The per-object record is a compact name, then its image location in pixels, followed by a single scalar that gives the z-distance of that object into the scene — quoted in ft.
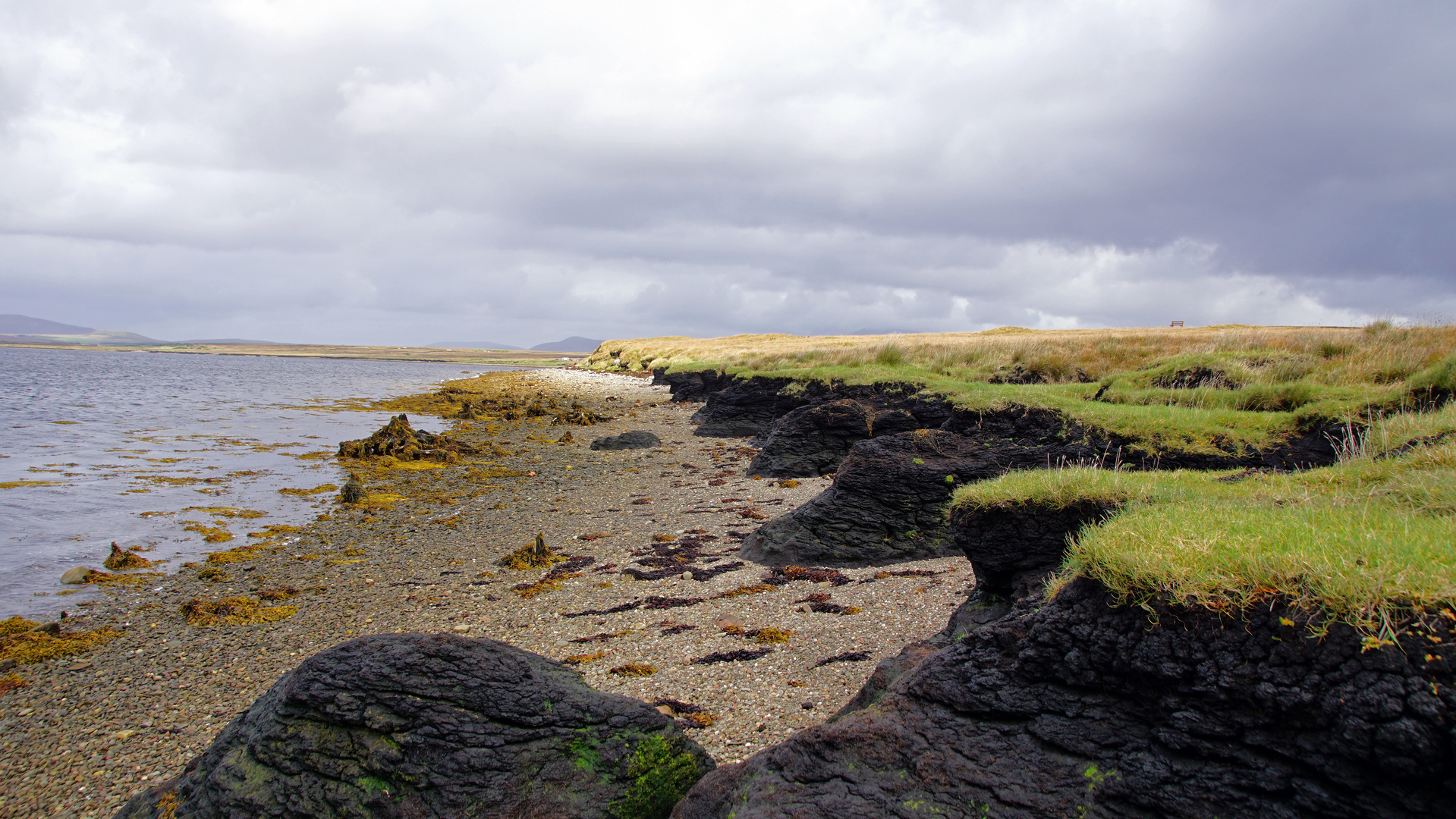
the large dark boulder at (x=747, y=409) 88.84
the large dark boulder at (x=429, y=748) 14.33
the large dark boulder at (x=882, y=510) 34.30
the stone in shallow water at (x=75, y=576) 37.11
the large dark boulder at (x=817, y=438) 55.21
